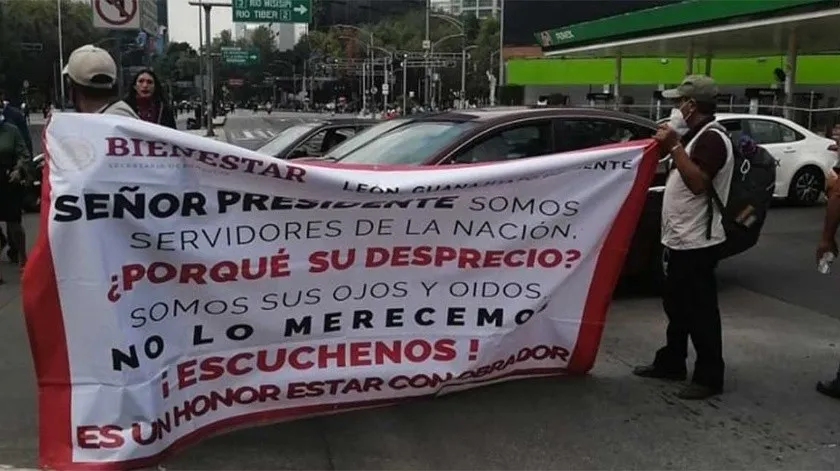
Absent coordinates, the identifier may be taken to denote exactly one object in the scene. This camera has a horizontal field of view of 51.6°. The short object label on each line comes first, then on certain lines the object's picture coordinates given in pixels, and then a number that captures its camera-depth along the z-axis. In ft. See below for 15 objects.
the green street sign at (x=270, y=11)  96.43
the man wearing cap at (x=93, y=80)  14.08
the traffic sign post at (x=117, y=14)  29.40
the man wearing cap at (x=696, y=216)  15.28
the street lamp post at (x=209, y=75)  114.52
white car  43.80
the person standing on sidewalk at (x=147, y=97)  21.53
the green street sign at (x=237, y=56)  192.75
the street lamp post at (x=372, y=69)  310.86
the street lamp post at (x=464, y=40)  231.11
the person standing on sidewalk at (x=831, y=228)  16.07
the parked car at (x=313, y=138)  33.50
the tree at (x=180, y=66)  298.80
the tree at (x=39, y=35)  263.29
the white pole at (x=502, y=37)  244.20
